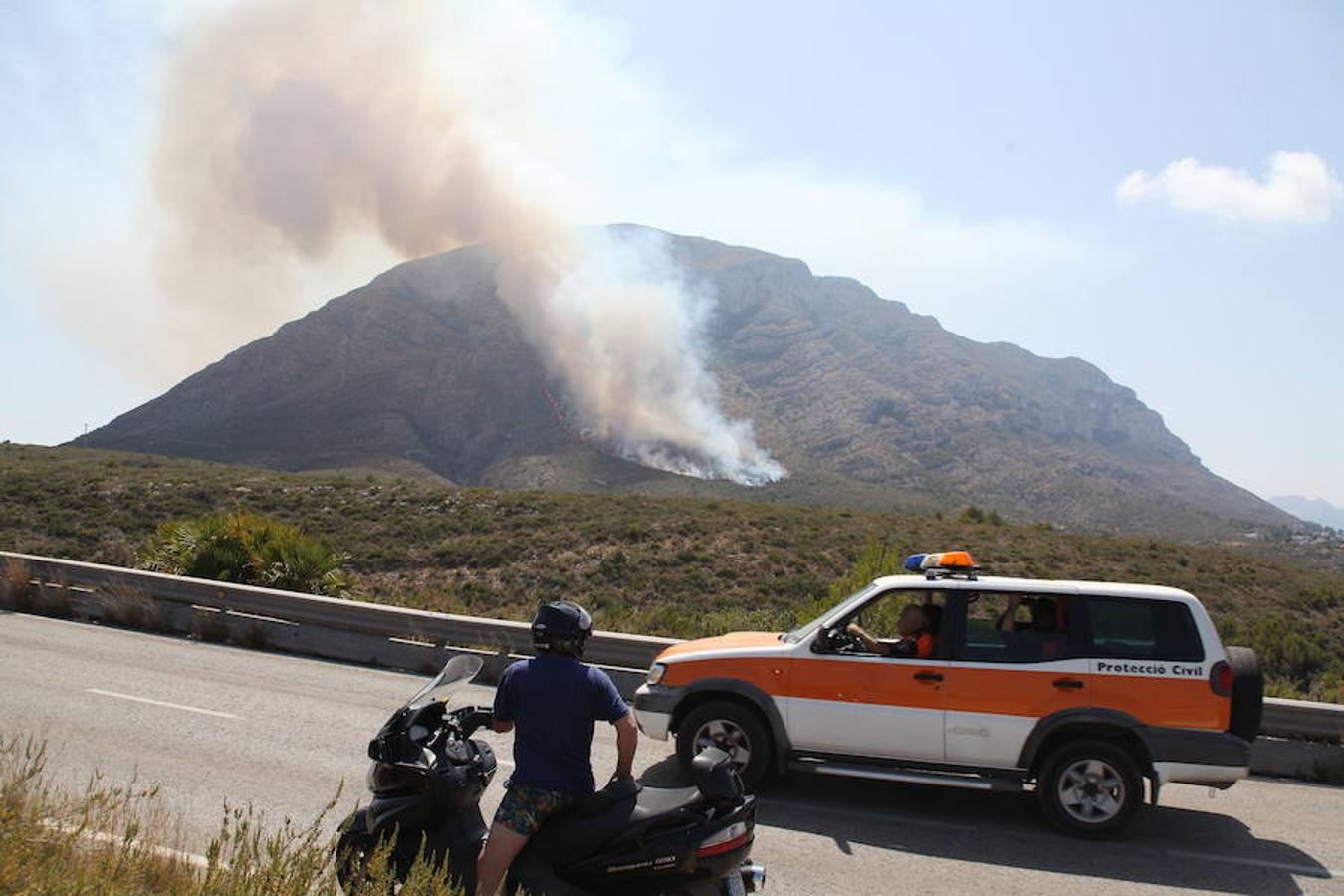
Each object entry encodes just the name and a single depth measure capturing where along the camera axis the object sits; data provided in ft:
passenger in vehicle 23.22
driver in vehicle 23.89
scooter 12.79
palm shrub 50.14
